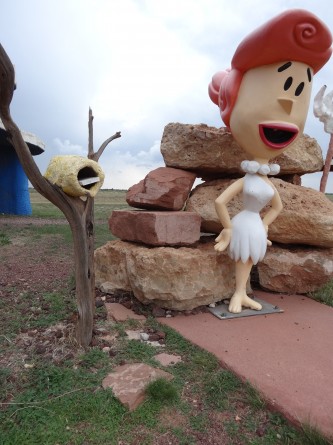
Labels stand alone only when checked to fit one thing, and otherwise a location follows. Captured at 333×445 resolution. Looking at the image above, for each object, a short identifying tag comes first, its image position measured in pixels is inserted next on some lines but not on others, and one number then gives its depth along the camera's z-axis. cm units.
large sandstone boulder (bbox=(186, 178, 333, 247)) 366
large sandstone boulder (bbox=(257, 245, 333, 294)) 382
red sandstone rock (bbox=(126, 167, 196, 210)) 356
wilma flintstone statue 271
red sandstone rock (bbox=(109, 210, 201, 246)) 331
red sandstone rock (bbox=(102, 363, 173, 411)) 195
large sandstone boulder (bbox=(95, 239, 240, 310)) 321
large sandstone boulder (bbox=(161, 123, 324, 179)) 371
